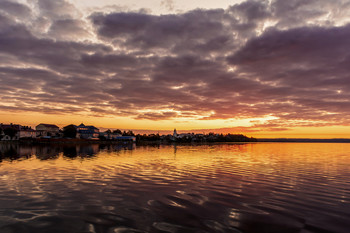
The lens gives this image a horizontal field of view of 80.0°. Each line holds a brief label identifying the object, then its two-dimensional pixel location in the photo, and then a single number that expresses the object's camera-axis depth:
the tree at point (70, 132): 184.38
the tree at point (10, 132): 157.12
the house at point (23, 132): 190.50
